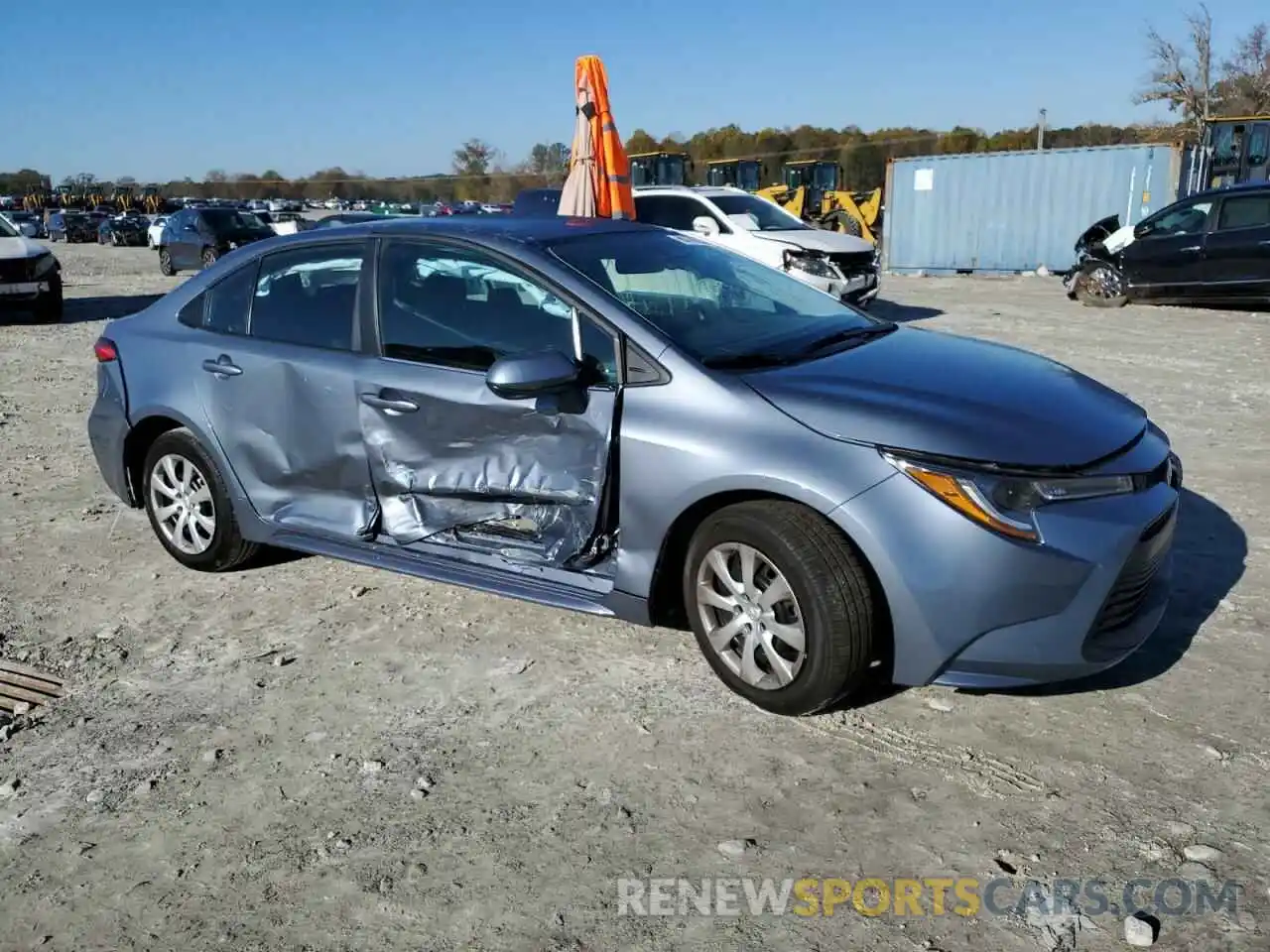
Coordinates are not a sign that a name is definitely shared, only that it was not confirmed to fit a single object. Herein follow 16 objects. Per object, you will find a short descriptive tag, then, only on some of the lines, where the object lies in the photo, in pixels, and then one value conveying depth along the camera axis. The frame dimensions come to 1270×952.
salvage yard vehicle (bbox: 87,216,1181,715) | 3.12
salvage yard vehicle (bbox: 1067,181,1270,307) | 13.31
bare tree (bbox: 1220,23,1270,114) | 47.91
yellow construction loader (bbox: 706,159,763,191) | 30.59
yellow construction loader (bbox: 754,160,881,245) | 25.83
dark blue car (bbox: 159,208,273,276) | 21.61
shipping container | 20.28
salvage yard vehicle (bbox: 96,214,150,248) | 42.08
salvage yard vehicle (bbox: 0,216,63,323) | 14.55
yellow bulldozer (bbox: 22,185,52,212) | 76.75
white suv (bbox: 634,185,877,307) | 12.71
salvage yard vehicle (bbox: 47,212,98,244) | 47.34
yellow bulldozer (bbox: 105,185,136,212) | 67.25
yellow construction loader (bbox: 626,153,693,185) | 28.22
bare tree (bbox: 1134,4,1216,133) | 47.41
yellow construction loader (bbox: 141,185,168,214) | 64.75
